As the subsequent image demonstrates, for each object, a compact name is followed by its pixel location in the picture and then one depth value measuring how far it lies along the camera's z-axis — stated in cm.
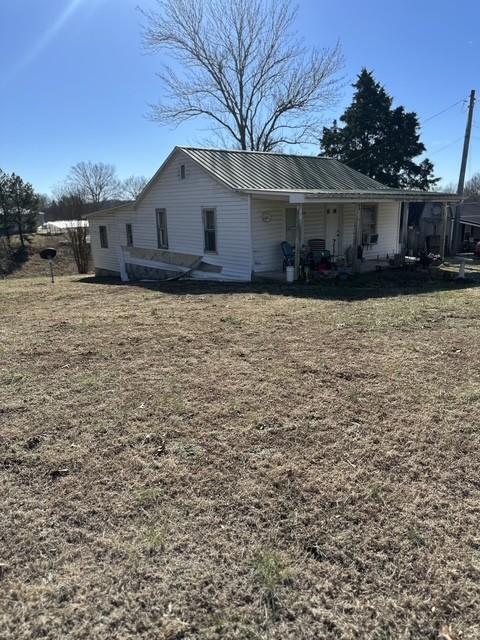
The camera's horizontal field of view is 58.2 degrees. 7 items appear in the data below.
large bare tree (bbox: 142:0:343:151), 2548
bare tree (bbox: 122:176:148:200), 5781
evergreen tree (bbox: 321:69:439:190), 2839
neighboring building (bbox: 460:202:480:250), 2460
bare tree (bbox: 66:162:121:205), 5291
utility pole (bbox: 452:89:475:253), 2098
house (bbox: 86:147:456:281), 1231
